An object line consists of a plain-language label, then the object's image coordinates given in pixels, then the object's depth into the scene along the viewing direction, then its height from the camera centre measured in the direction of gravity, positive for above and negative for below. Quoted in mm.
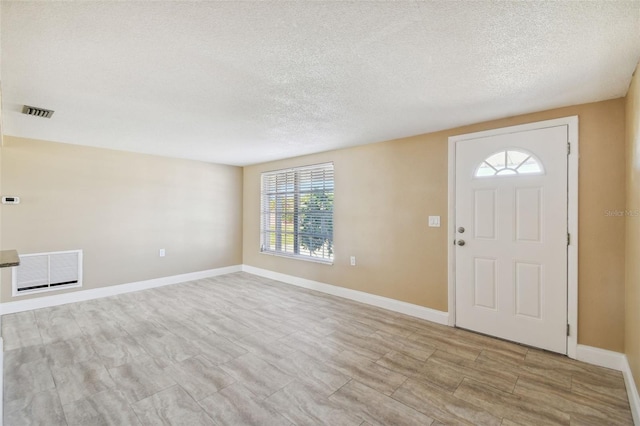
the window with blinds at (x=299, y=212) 4686 +41
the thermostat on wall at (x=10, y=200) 3580 +167
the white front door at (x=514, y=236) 2637 -214
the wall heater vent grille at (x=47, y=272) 3711 -816
